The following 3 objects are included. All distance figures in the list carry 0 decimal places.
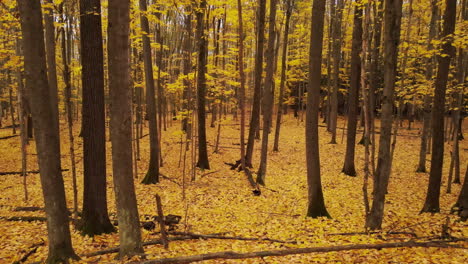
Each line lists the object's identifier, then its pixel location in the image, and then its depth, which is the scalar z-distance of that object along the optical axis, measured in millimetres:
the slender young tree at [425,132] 14414
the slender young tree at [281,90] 17761
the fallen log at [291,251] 5213
